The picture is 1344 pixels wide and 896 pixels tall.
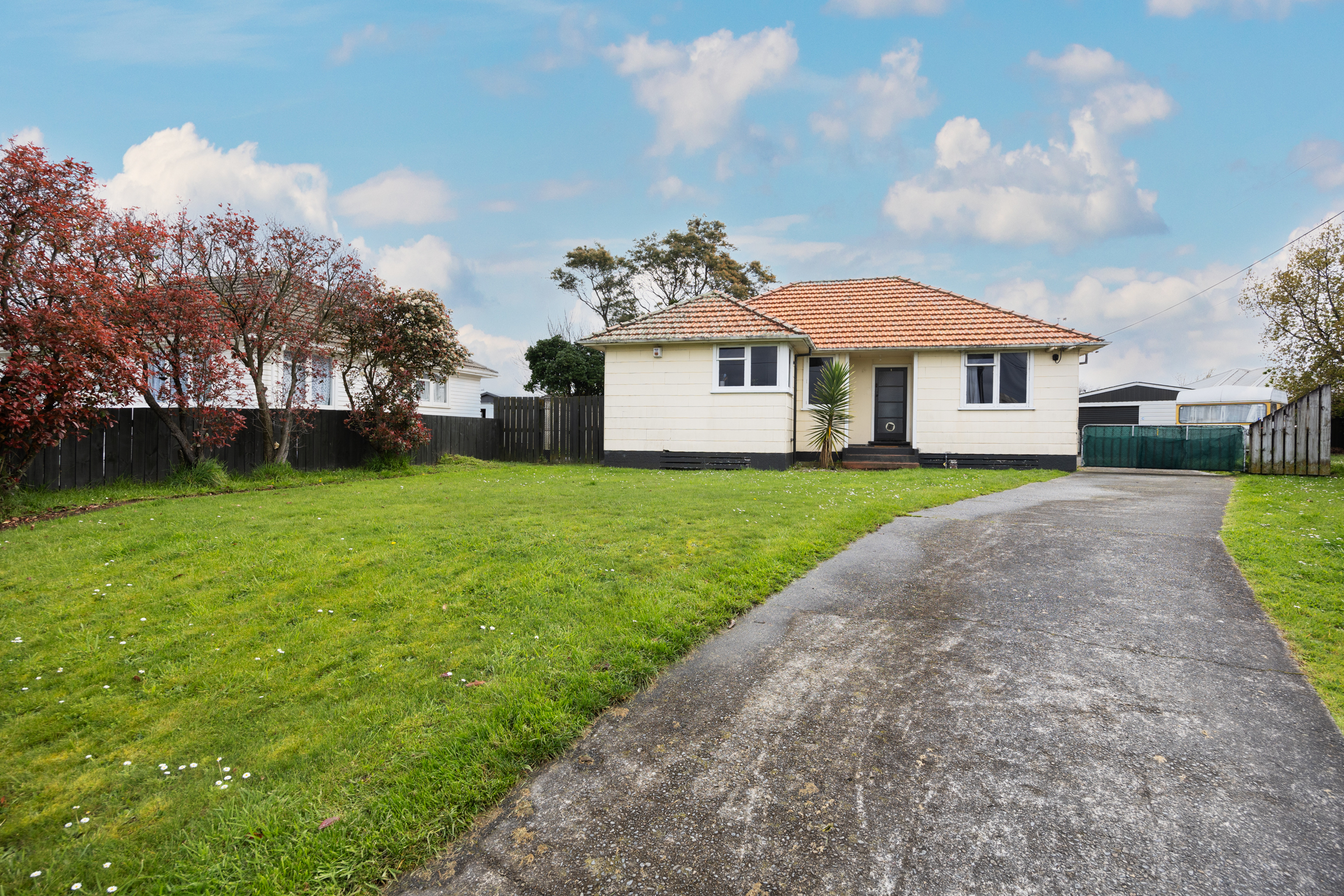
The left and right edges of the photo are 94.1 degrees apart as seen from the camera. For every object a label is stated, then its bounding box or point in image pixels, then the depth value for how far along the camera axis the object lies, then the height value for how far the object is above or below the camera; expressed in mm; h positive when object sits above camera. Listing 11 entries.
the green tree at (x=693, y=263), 34250 +9687
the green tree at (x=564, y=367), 27953 +3134
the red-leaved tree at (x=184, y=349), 10570 +1510
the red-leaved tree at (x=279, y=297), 12234 +2905
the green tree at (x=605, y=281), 34562 +8782
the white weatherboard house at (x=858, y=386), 16000 +1387
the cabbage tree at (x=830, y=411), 16094 +723
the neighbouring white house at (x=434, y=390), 15305 +1612
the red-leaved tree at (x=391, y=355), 14891 +1980
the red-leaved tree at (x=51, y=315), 8391 +1648
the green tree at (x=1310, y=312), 17703 +3785
